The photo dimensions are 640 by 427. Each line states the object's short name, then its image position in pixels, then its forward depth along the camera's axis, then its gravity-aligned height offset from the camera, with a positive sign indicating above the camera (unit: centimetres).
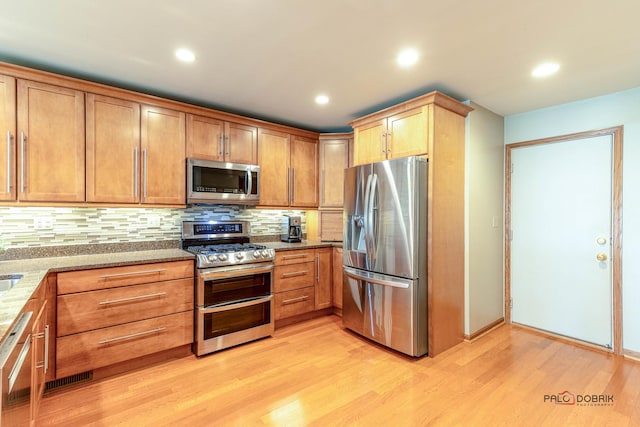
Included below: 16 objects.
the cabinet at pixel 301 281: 321 -75
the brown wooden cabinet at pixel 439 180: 263 +31
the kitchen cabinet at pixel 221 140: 293 +76
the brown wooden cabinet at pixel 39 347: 161 -79
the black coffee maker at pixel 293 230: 373 -20
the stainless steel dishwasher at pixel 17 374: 105 -64
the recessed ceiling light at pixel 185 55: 210 +113
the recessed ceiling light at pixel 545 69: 224 +110
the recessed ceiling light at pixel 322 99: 292 +114
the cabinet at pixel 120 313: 210 -76
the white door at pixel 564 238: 281 -24
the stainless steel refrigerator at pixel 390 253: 257 -35
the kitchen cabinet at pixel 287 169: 344 +54
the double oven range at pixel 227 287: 263 -68
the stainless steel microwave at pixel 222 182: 289 +32
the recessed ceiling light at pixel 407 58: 208 +111
